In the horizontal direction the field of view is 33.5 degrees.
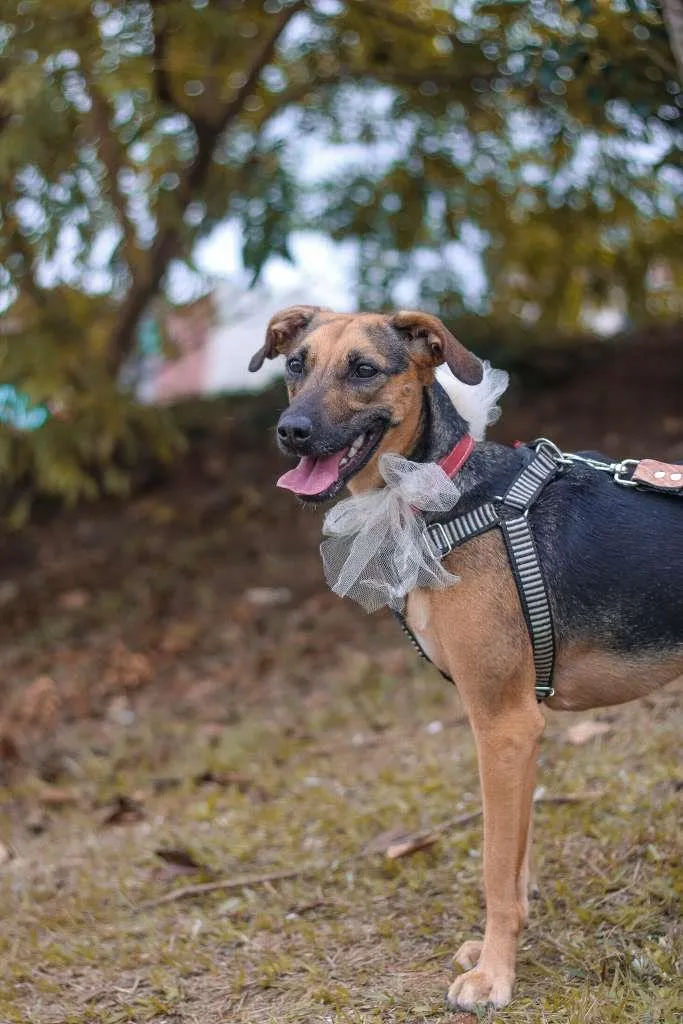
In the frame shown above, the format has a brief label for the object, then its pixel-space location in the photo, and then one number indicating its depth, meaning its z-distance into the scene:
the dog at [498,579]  3.46
